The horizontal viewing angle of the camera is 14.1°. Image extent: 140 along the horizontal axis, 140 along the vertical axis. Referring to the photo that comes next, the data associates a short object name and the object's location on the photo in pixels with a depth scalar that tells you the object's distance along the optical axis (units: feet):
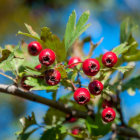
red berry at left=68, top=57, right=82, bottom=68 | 1.44
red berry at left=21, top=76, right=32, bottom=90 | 1.38
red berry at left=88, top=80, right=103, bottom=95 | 1.31
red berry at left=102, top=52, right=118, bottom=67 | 1.34
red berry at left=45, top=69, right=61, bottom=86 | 1.28
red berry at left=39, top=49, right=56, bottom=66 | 1.30
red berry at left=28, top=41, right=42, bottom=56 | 1.40
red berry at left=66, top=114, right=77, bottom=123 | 1.52
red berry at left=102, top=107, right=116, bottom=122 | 1.38
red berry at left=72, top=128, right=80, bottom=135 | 1.50
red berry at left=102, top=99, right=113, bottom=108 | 1.47
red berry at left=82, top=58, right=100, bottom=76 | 1.31
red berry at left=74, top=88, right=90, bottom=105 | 1.31
